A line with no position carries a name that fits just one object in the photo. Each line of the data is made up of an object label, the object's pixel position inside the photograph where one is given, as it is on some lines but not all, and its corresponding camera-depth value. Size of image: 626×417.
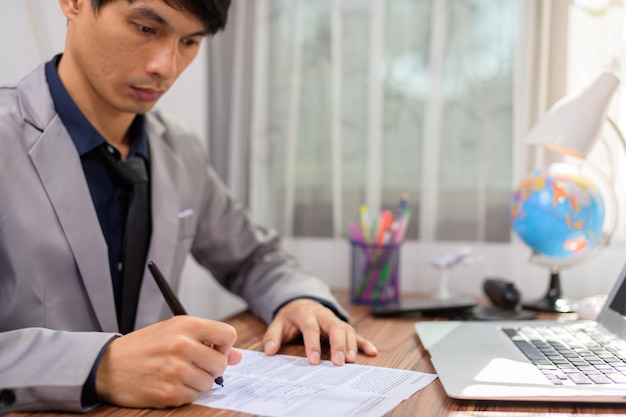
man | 0.68
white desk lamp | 1.12
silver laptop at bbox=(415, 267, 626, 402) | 0.69
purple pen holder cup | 1.32
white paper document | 0.66
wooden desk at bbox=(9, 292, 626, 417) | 0.66
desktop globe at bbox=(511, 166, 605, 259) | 1.20
